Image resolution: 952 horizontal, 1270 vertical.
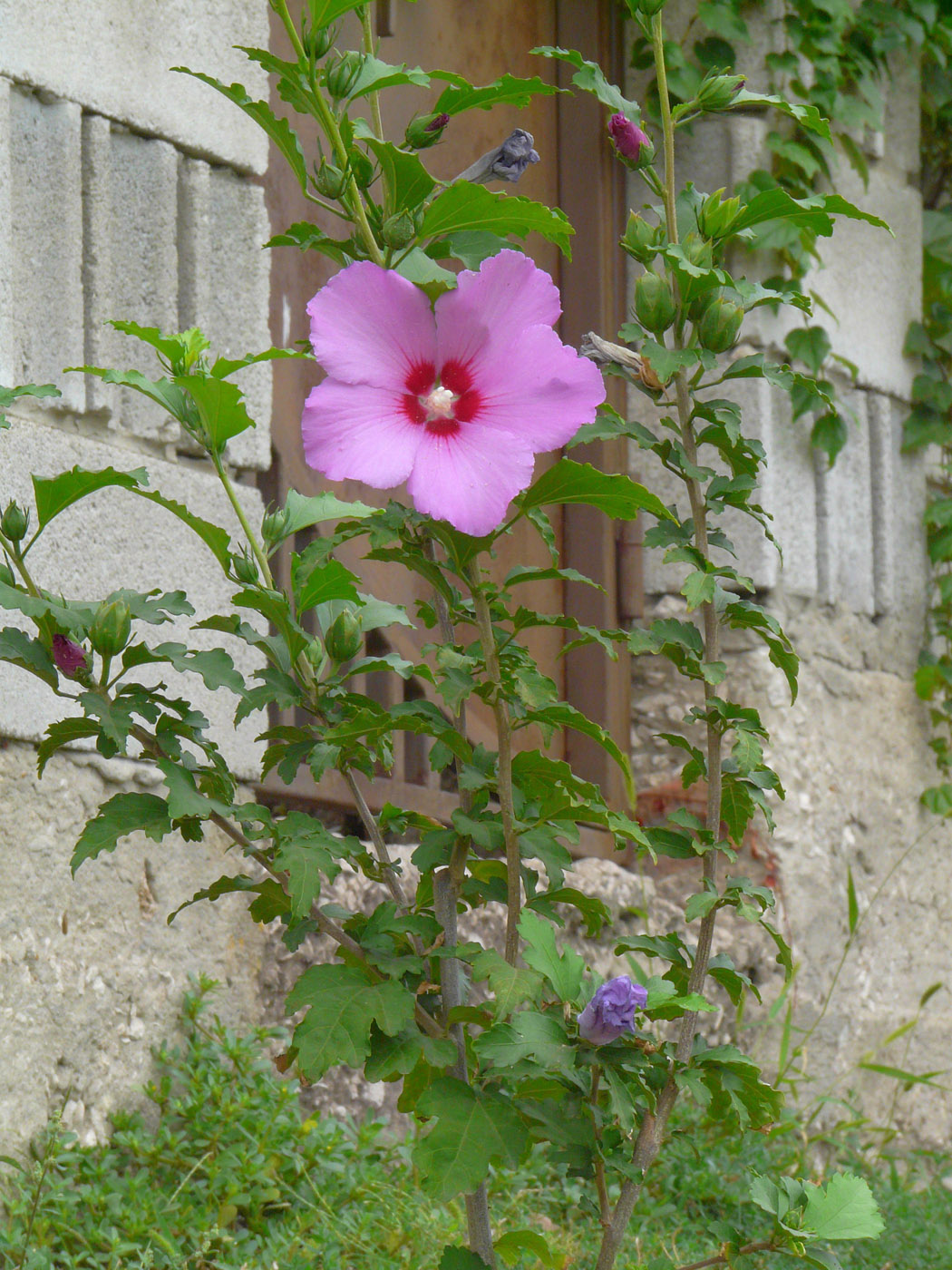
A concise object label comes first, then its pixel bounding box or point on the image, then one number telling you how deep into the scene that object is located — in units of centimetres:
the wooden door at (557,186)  191
